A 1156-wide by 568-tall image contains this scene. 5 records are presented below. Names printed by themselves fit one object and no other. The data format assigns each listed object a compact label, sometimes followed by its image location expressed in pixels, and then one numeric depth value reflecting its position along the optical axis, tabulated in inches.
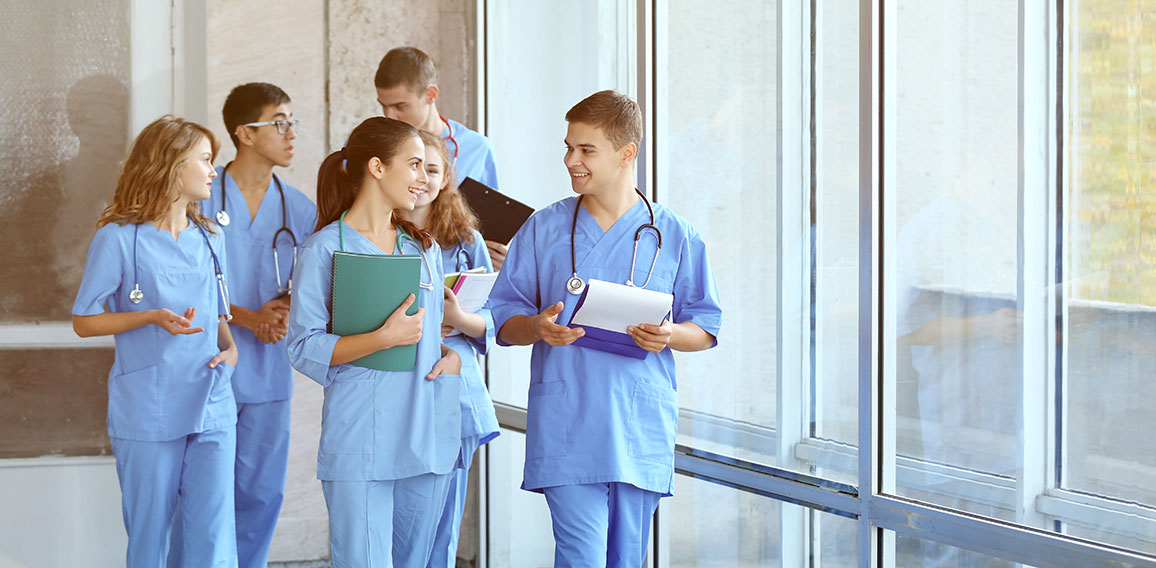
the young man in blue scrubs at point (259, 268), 281.5
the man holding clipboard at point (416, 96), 277.1
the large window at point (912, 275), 226.9
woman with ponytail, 238.4
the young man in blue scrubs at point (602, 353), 238.2
